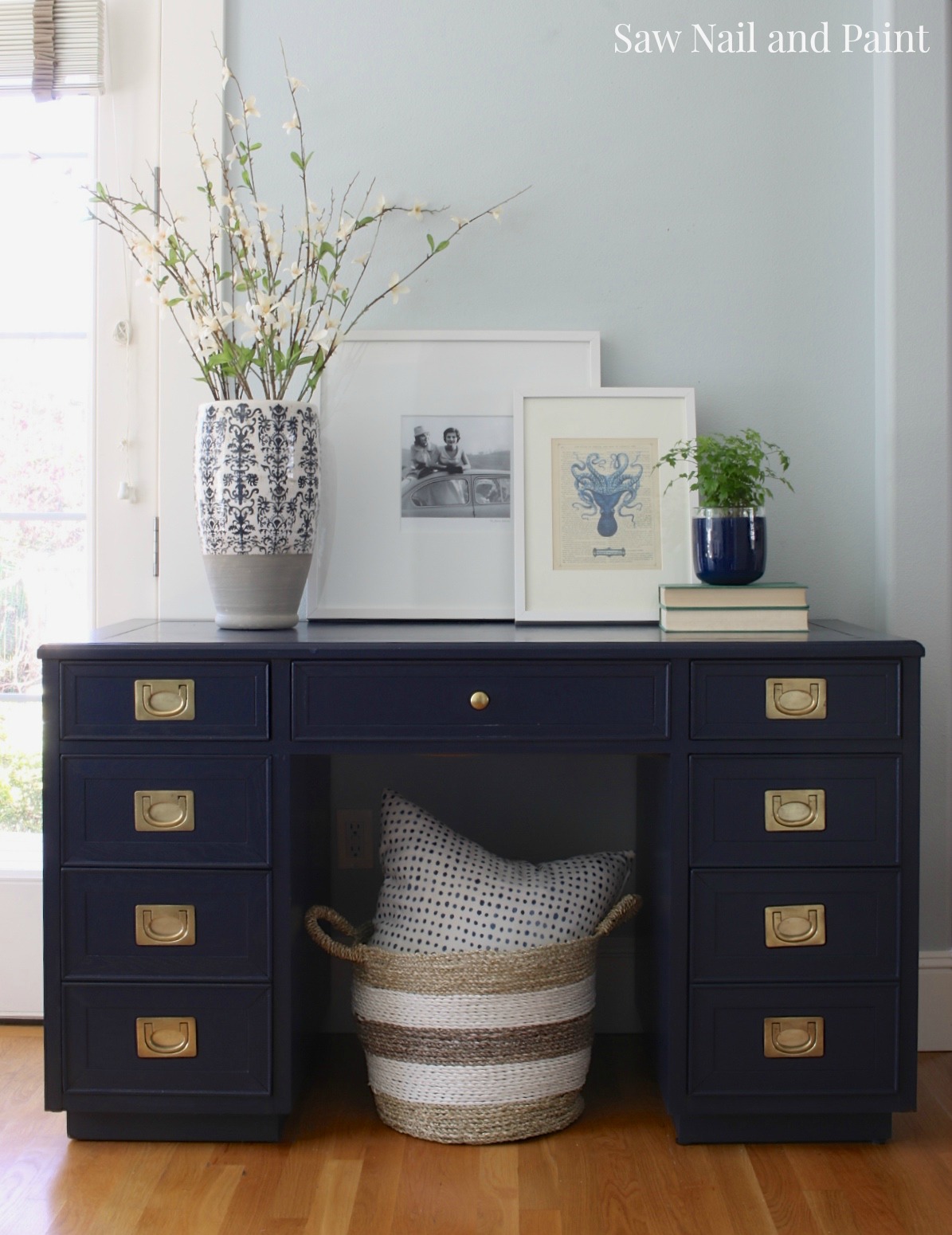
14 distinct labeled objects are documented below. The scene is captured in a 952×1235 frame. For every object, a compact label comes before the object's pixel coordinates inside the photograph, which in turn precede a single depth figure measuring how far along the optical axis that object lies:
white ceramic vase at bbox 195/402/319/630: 1.87
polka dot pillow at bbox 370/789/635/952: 1.82
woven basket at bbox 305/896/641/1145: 1.78
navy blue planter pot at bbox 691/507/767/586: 1.90
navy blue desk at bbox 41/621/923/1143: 1.72
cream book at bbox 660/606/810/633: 1.82
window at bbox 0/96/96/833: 2.22
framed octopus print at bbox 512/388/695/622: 2.07
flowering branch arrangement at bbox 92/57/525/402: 1.94
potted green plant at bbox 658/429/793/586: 1.90
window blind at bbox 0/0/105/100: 2.11
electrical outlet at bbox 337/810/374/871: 2.21
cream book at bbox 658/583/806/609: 1.82
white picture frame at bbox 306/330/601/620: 2.12
